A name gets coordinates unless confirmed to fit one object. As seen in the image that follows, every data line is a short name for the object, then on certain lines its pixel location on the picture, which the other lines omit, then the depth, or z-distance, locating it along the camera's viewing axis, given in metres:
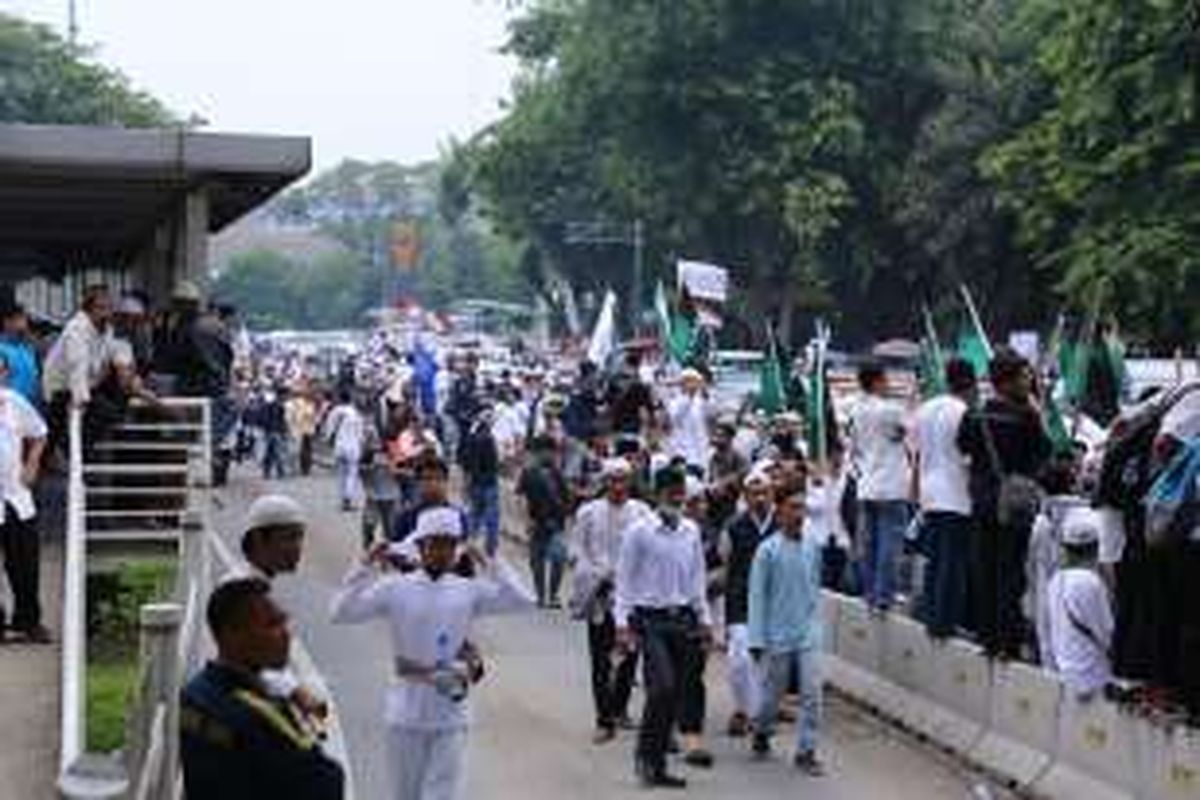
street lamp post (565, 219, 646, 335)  66.06
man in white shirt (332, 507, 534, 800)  10.41
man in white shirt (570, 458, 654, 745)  16.17
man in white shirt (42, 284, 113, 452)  17.30
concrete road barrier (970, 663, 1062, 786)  13.93
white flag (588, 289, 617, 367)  34.56
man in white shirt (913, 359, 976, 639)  15.15
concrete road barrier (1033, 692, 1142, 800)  12.72
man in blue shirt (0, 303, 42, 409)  16.22
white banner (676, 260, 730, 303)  29.23
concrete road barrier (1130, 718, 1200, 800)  11.83
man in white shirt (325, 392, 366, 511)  33.78
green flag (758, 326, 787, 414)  23.73
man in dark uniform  6.25
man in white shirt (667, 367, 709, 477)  23.88
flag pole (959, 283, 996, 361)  18.28
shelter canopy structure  20.53
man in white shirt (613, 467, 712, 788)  14.74
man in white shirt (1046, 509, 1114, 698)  12.84
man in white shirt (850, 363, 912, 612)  16.69
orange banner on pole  102.19
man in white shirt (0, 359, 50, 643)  14.07
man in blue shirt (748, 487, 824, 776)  14.84
